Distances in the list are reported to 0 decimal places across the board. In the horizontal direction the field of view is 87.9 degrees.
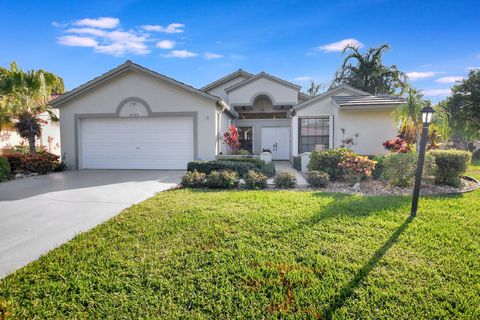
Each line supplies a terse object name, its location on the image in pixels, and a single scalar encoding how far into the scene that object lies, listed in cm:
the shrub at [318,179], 852
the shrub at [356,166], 862
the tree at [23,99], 1234
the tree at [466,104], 2302
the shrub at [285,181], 849
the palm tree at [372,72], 2878
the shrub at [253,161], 1108
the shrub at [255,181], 835
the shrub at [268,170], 1086
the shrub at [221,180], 830
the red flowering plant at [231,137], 1427
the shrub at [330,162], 950
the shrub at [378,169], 980
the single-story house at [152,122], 1266
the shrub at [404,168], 823
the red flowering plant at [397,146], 1139
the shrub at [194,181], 848
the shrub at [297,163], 1336
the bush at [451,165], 821
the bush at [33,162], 1155
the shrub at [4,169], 1004
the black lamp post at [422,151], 559
